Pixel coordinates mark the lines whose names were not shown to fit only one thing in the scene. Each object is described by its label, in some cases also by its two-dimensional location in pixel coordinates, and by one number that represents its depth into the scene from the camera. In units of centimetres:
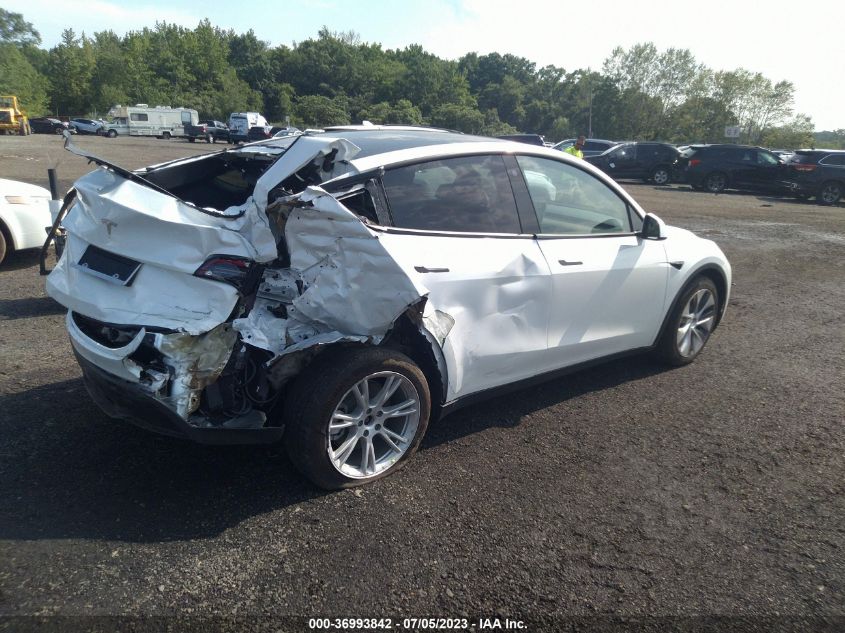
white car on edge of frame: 698
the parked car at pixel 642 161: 2438
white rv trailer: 5706
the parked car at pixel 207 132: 5072
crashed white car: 280
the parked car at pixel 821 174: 1975
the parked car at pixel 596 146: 2783
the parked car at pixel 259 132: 4006
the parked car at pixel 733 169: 2167
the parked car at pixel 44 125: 5637
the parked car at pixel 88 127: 5625
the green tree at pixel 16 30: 8450
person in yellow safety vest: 1639
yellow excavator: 4734
